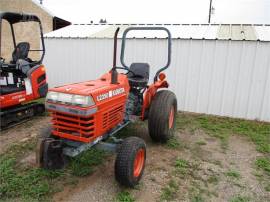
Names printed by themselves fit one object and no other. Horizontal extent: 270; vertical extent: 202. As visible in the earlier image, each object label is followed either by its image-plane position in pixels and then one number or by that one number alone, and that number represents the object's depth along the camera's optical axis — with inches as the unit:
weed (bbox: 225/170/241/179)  106.9
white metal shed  182.7
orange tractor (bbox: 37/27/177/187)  88.1
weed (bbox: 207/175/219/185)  101.6
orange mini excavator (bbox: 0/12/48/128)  152.5
